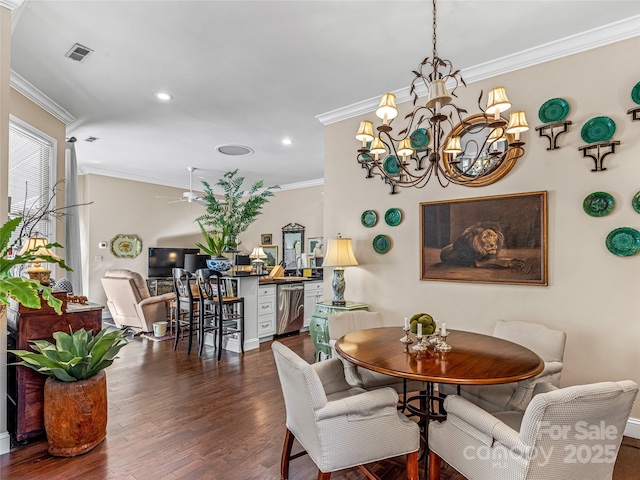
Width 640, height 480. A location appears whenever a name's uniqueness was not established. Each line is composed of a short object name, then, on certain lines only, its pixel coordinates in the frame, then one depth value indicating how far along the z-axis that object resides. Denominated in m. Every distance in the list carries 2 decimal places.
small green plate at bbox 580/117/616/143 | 2.64
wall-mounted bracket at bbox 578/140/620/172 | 2.62
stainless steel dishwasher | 5.55
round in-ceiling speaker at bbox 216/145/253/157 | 5.44
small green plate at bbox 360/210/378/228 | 3.89
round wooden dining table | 1.66
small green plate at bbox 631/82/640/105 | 2.54
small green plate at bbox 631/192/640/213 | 2.52
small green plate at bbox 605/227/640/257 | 2.53
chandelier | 1.97
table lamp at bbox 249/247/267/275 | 5.89
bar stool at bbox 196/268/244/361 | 4.45
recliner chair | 5.60
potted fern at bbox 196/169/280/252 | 4.91
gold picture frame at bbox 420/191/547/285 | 2.91
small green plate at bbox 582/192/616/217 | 2.62
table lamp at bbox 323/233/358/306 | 3.72
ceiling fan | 6.74
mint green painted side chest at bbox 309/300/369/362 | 3.65
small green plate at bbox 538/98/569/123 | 2.82
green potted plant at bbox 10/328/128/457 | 2.32
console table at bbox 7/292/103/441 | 2.42
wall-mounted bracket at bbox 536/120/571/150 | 2.82
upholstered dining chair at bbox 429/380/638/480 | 1.34
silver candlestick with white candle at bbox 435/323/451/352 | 2.05
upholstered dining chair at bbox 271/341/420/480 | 1.67
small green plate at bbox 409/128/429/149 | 3.52
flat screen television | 7.55
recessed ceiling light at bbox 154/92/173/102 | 3.63
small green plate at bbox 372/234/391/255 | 3.78
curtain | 4.29
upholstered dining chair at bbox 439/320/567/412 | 2.04
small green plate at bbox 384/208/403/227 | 3.71
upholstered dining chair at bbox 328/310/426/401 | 2.27
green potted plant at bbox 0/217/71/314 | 1.79
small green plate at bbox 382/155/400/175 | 3.80
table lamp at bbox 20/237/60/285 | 2.58
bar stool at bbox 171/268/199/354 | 4.64
